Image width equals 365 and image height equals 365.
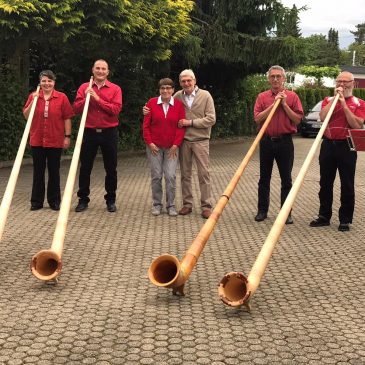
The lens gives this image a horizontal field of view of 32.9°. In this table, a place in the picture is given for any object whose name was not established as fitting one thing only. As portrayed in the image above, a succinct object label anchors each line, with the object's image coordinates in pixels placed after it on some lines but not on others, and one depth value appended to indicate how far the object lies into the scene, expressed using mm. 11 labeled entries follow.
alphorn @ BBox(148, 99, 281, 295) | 4504
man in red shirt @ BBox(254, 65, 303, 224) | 7254
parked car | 23812
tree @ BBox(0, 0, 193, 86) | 10508
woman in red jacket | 7676
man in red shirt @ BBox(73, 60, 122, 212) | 7668
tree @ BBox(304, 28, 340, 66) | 17412
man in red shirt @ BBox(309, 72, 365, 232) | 6910
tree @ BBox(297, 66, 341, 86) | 55900
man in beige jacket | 7680
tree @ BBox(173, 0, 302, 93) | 16422
